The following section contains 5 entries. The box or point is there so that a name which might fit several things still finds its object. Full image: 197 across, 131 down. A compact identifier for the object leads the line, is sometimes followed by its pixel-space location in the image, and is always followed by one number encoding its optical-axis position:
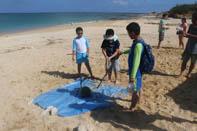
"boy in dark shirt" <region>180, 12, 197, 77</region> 4.67
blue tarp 3.99
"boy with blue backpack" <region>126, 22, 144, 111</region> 3.01
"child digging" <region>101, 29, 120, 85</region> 4.66
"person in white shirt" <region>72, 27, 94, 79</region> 5.33
